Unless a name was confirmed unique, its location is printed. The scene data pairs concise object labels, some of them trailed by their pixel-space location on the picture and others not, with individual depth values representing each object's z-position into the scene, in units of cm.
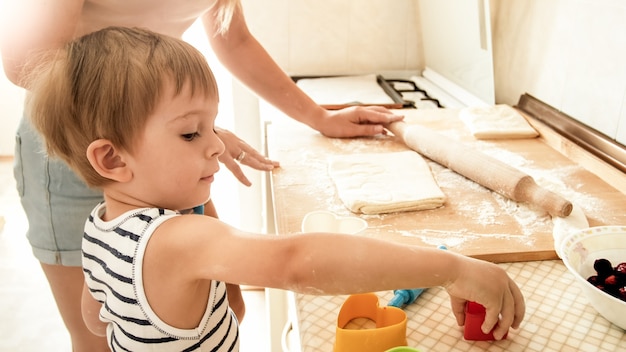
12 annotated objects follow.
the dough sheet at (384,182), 100
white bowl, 77
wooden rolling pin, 97
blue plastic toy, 74
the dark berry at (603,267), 73
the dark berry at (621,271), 71
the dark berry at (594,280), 73
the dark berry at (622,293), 69
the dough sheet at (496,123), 136
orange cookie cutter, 63
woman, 72
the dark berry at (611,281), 71
